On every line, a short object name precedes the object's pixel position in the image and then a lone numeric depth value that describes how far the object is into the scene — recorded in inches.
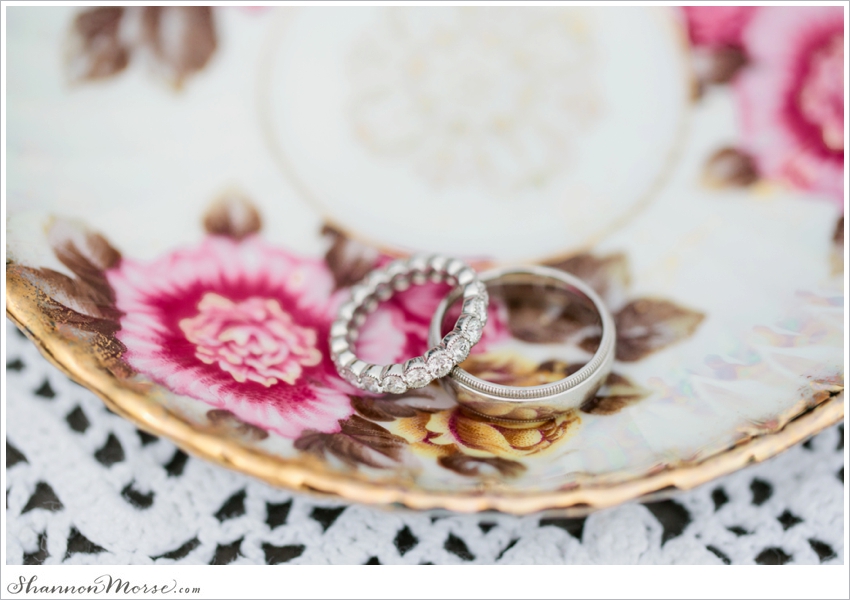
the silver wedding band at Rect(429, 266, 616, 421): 6.1
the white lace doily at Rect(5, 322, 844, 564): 6.3
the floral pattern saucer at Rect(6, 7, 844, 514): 5.9
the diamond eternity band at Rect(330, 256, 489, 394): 6.2
